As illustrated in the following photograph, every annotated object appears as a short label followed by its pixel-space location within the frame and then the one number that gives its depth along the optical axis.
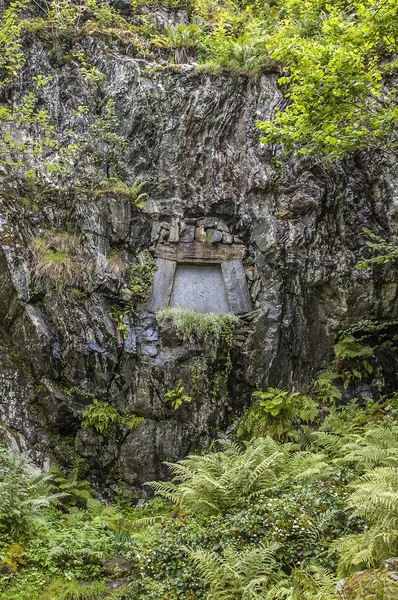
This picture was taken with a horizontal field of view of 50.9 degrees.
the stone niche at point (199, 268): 8.87
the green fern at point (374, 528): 2.77
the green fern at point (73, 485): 6.63
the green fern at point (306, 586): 2.68
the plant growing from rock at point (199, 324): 8.34
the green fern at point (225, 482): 4.58
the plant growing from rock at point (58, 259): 7.94
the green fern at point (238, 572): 3.09
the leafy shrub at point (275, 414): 7.70
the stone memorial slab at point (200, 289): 8.87
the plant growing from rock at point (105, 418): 7.52
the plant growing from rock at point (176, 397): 7.77
